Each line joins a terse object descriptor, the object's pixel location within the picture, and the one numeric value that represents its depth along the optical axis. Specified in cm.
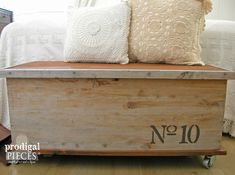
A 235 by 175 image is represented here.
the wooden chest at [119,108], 90
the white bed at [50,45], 123
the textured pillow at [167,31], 109
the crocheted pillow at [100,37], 110
